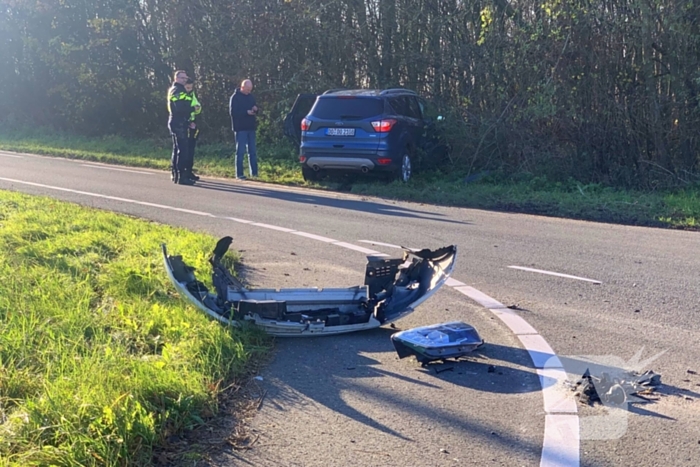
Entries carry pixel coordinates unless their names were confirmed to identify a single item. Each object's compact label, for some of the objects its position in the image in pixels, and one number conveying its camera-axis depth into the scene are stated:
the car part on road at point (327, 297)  5.66
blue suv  14.38
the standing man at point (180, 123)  15.16
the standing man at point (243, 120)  16.16
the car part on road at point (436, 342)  5.13
